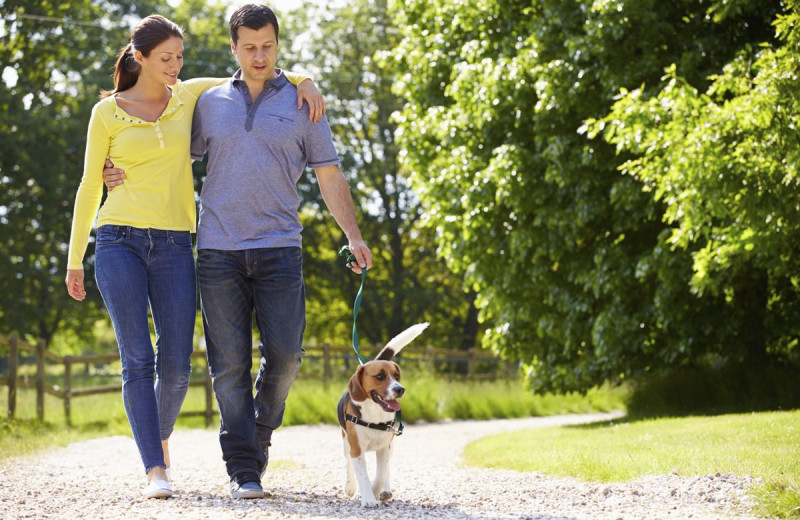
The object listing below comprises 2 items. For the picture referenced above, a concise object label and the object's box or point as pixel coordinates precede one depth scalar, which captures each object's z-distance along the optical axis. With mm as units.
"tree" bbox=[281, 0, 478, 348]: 34031
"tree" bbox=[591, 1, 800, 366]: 9914
